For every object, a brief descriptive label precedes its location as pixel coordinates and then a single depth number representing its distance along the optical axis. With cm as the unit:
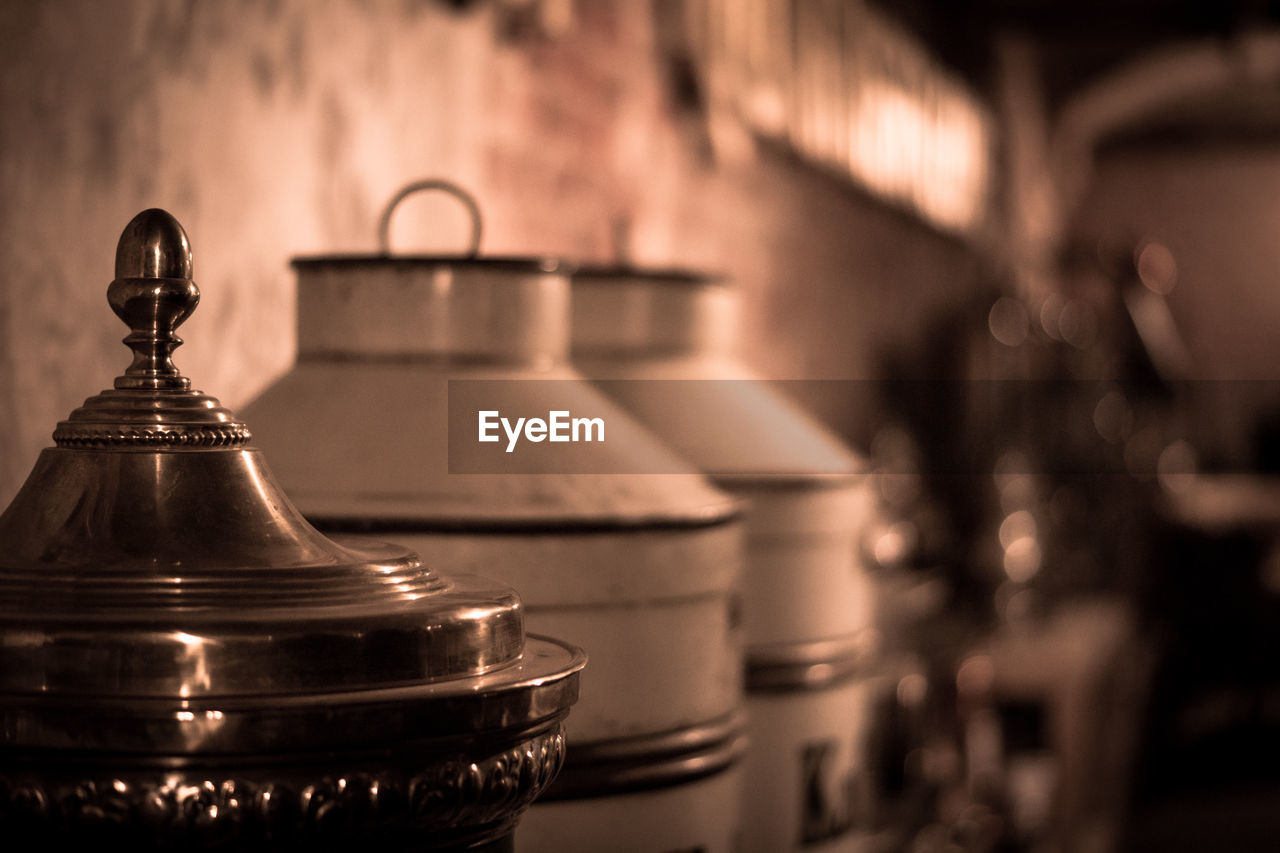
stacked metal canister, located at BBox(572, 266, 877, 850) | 122
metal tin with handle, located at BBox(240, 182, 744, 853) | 86
